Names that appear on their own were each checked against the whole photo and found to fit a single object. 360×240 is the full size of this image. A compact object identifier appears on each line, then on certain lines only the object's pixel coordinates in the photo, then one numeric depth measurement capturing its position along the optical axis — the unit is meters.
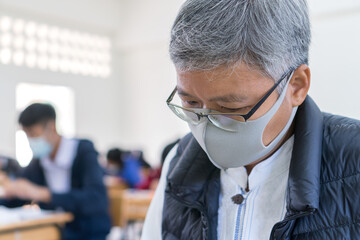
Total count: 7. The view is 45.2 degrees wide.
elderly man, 0.75
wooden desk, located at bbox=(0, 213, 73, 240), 2.57
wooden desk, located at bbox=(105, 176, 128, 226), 3.65
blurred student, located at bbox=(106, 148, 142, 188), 4.77
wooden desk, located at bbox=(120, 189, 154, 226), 3.60
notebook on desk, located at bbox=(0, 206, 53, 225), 2.62
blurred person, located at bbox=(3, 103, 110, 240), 2.55
